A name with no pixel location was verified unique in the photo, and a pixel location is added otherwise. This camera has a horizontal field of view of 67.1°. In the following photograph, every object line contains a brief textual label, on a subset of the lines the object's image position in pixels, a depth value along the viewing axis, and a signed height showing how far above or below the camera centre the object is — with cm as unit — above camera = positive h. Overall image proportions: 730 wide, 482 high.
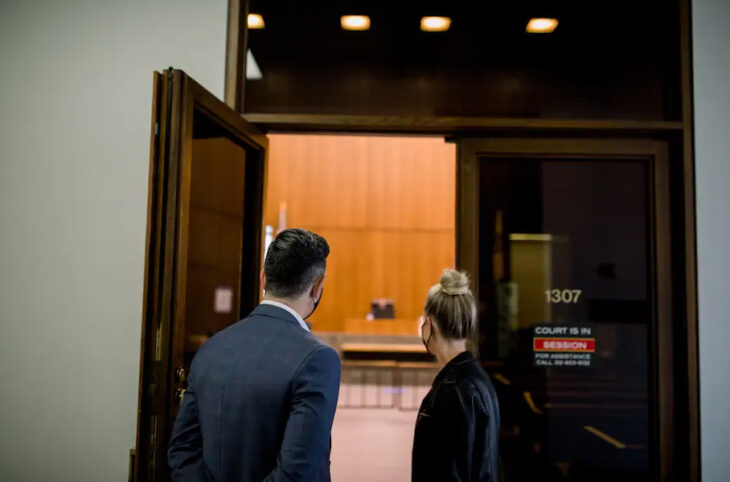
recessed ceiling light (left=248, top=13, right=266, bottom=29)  277 +126
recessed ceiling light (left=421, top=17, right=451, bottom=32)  282 +129
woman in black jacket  155 -42
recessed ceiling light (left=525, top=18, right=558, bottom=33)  280 +129
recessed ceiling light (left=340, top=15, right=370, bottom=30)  284 +130
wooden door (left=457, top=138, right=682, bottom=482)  263 -9
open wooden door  180 +11
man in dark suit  124 -28
